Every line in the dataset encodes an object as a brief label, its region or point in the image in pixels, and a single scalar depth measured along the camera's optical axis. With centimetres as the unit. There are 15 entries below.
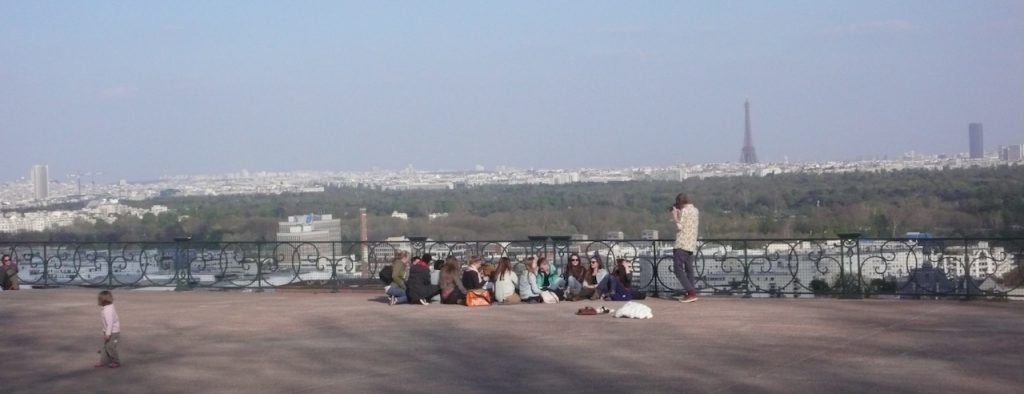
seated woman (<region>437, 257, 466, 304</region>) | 1862
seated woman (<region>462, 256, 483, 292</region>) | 1911
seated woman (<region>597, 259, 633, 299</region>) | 1850
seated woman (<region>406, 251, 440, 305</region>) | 1880
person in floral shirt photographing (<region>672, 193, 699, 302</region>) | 1762
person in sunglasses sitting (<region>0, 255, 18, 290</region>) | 2302
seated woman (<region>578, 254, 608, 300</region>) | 1862
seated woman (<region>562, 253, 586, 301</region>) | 1861
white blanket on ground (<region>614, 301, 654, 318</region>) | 1561
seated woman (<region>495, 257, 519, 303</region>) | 1855
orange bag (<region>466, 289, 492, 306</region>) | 1836
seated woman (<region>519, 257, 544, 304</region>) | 1864
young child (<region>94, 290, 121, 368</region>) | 1220
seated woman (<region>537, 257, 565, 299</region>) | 1900
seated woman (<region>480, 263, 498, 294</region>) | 1909
